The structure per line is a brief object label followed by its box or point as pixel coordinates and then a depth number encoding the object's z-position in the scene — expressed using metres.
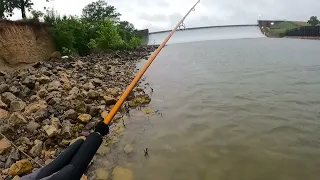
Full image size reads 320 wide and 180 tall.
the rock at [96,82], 10.29
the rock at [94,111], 6.98
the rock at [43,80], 9.09
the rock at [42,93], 7.72
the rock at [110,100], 7.96
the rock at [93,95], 8.21
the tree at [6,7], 22.73
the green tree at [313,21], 80.35
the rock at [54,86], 8.33
